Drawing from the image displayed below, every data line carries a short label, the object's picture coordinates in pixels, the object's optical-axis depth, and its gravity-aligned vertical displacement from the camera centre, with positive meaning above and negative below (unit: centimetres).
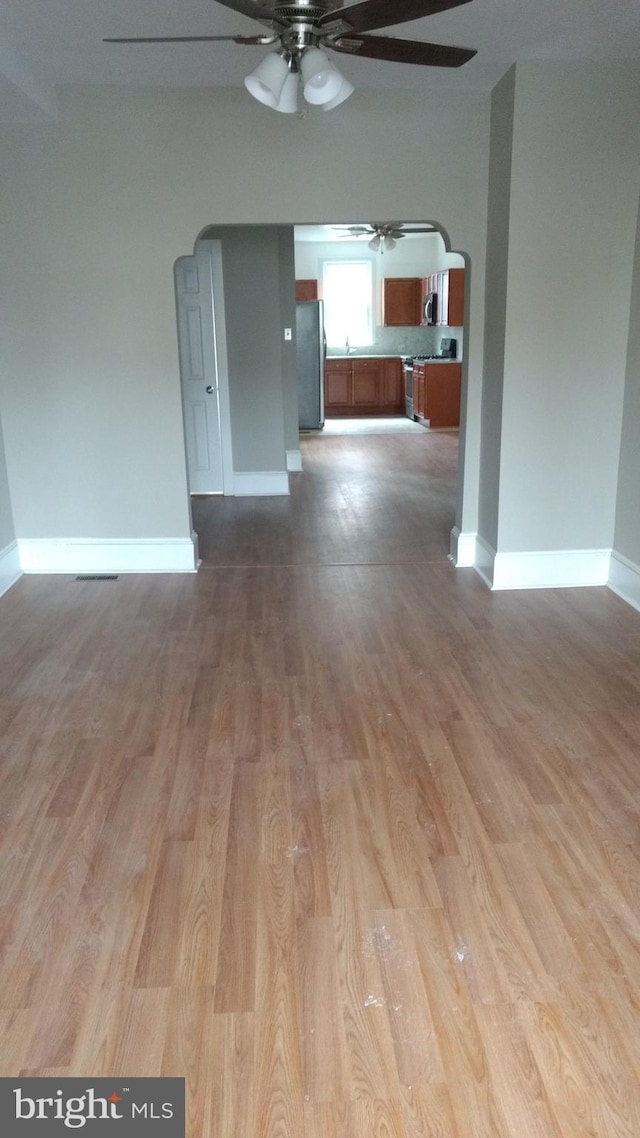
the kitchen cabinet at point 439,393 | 1091 -85
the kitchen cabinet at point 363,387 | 1246 -86
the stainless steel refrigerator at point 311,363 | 1093 -43
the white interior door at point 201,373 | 689 -34
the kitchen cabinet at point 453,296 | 1054 +38
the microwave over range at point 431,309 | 1150 +25
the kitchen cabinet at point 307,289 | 1226 +58
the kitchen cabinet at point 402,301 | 1244 +39
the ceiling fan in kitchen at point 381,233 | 982 +112
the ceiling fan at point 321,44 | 240 +89
